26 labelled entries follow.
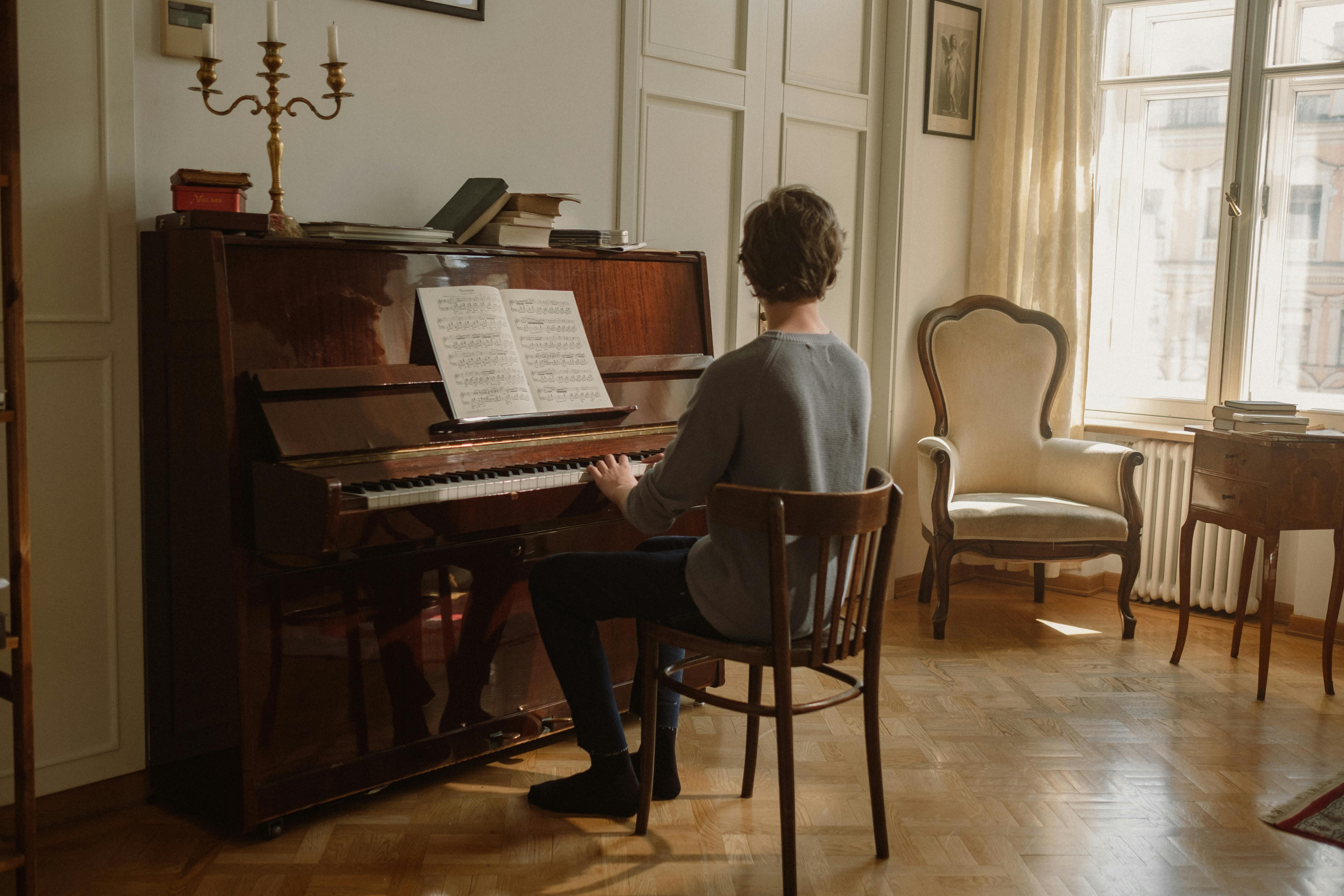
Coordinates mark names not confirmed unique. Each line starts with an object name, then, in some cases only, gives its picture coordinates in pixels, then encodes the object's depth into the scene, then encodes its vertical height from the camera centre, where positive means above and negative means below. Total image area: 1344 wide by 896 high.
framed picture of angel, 4.45 +0.92
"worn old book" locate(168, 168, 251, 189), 2.36 +0.22
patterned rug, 2.57 -1.10
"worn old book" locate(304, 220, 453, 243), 2.49 +0.13
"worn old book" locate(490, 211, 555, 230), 2.83 +0.19
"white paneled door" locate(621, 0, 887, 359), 3.55 +0.59
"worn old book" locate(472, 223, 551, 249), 2.83 +0.15
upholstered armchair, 4.12 -0.44
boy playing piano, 2.12 -0.26
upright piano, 2.28 -0.45
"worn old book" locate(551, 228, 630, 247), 3.01 +0.16
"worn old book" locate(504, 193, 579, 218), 2.84 +0.23
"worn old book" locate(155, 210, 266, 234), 2.30 +0.13
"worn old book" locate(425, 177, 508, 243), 2.82 +0.21
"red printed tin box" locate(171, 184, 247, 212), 2.38 +0.18
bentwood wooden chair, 2.07 -0.58
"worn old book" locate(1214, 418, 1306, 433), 3.56 -0.32
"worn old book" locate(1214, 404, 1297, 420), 3.66 -0.29
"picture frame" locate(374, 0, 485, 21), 2.91 +0.72
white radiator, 4.38 -0.85
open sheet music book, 2.58 -0.12
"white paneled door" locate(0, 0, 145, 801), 2.36 -0.20
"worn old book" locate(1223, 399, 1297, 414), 3.66 -0.27
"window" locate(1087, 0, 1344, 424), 4.26 +0.42
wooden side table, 3.46 -0.50
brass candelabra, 2.38 +0.40
